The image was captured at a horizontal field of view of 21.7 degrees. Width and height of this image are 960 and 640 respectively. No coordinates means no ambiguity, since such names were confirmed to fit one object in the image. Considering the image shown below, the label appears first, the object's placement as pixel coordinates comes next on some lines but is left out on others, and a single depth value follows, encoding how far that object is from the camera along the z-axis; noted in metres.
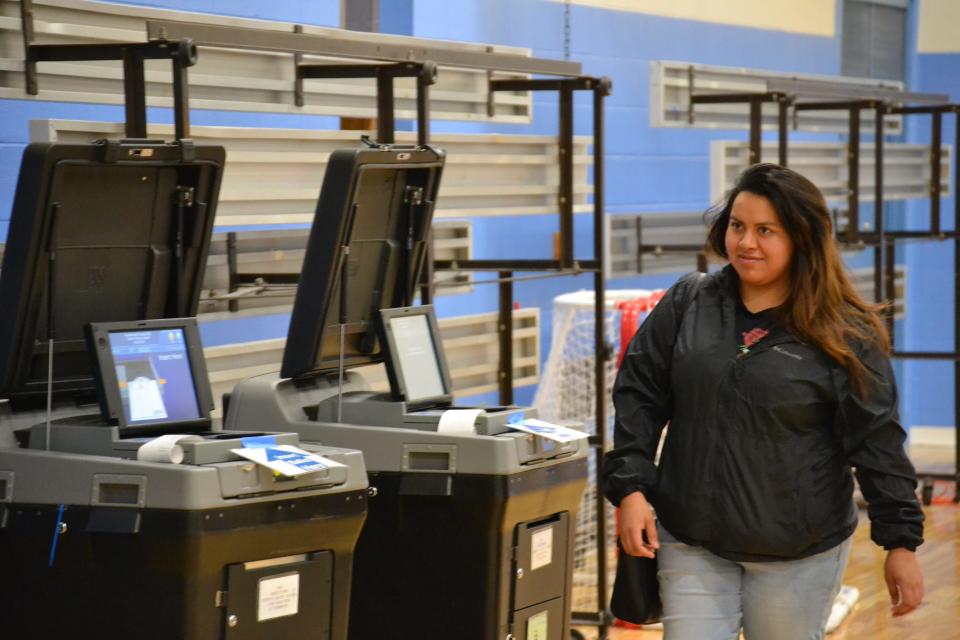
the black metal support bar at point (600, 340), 7.84
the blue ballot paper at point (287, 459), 4.57
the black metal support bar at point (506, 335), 8.37
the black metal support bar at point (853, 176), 11.09
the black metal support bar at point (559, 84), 7.70
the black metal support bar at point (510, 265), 7.66
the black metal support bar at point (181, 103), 5.31
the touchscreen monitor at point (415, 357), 5.94
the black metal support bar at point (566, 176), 7.68
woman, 4.46
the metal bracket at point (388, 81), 6.44
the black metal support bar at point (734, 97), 9.67
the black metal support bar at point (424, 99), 6.40
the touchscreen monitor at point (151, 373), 4.84
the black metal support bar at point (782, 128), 9.87
